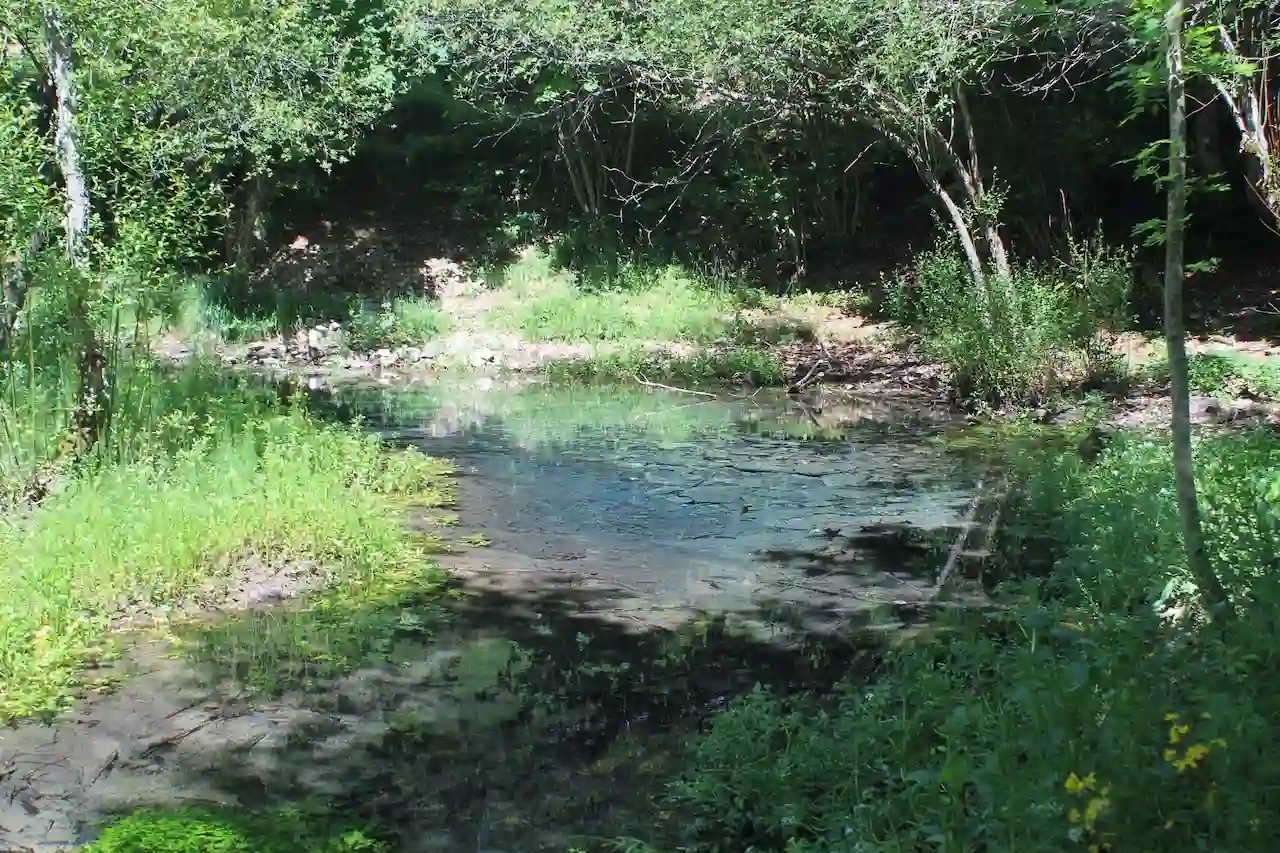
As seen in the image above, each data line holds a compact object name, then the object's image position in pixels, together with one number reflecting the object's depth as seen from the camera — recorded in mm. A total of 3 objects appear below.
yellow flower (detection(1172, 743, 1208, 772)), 2656
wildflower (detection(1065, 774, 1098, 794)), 2648
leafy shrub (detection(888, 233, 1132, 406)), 11070
